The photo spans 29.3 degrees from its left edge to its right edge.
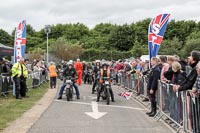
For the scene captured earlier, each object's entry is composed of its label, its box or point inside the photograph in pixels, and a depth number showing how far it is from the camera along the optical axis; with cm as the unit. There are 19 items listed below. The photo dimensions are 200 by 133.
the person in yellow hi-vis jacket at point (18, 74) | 1766
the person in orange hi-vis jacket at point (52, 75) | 2438
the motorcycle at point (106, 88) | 1566
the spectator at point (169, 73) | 1128
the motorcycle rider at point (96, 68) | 2127
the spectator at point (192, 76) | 843
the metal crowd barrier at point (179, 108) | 816
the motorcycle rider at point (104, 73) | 1652
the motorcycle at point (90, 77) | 2842
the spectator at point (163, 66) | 1220
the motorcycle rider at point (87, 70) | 2918
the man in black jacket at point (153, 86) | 1246
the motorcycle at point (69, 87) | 1702
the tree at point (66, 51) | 6006
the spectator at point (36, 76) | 2366
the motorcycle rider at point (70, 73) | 1759
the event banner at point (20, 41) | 1867
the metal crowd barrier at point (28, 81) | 1778
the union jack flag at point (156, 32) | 1510
